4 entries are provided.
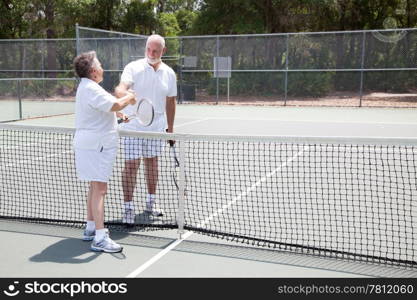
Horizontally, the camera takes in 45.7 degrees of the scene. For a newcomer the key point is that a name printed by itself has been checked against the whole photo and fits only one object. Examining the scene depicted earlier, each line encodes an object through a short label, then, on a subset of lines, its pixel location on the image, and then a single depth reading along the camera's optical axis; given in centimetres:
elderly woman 414
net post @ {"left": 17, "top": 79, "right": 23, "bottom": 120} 1454
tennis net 451
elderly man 509
